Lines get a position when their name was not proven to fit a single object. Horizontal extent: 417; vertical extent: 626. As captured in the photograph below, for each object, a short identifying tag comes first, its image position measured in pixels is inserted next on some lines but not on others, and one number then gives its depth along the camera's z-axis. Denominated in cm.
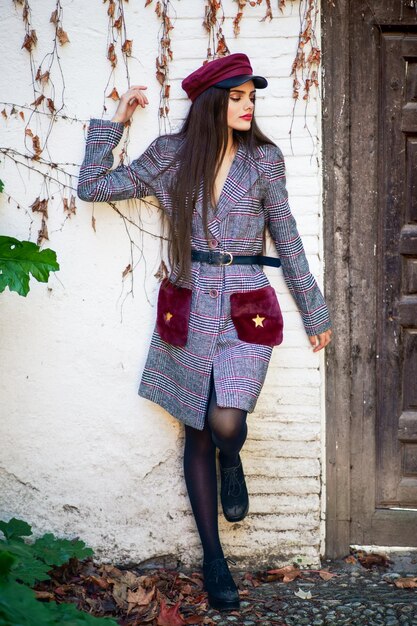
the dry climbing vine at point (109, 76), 335
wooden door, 345
